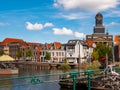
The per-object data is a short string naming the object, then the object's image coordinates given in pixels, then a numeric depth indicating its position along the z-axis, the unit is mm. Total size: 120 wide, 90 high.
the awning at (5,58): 79494
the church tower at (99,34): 177512
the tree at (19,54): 141000
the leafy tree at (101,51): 109606
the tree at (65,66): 99838
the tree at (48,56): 132850
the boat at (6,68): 69544
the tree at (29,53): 136500
